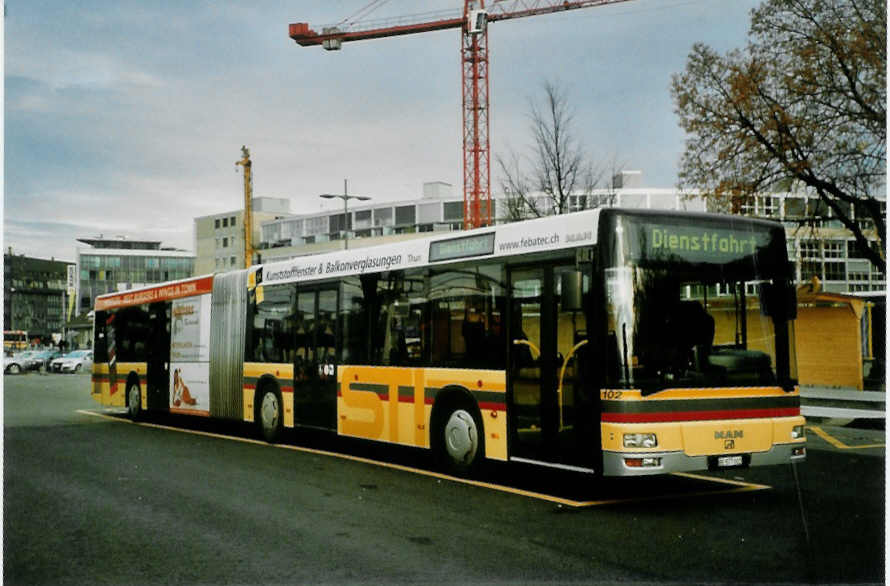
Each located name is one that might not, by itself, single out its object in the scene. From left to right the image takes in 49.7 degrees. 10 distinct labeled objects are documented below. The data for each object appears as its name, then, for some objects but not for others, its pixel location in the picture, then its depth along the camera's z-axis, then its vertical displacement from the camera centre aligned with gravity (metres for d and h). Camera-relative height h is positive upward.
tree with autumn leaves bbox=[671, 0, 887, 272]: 21.83 +5.53
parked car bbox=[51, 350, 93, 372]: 56.94 -1.25
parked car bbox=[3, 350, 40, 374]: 55.56 -1.16
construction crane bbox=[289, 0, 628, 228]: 62.12 +18.29
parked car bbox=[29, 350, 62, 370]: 58.34 -0.98
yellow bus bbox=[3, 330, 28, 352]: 57.06 +0.16
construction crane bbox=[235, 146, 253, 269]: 39.91 +5.92
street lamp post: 44.03 +6.82
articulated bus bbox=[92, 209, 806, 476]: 8.79 -0.08
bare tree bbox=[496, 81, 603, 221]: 27.95 +4.67
